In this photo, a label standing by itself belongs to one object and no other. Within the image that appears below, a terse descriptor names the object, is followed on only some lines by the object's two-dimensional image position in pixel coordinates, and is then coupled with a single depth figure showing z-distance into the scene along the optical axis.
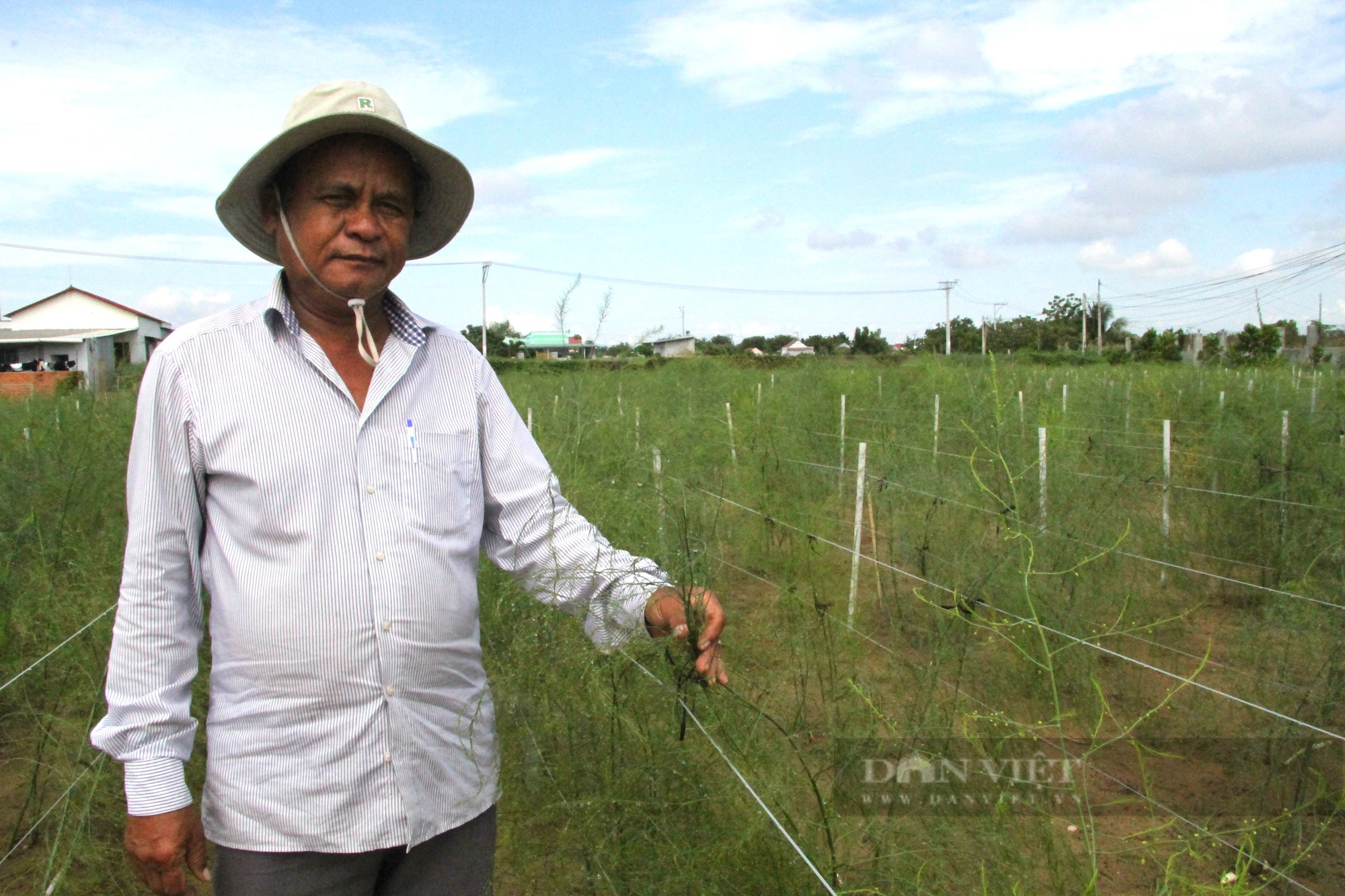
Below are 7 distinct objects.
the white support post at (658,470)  3.51
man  1.18
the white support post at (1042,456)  3.92
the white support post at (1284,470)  4.68
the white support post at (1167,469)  5.00
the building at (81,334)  29.38
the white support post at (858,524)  4.45
